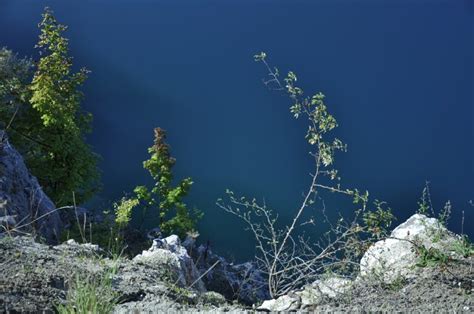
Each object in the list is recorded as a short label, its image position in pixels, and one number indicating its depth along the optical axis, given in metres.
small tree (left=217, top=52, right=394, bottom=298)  4.80
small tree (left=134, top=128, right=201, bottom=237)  11.92
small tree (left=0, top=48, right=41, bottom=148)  12.24
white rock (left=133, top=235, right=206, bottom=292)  4.64
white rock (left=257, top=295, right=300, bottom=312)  4.00
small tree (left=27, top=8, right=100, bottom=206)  11.62
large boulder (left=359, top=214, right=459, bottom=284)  4.25
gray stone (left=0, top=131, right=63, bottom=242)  7.06
